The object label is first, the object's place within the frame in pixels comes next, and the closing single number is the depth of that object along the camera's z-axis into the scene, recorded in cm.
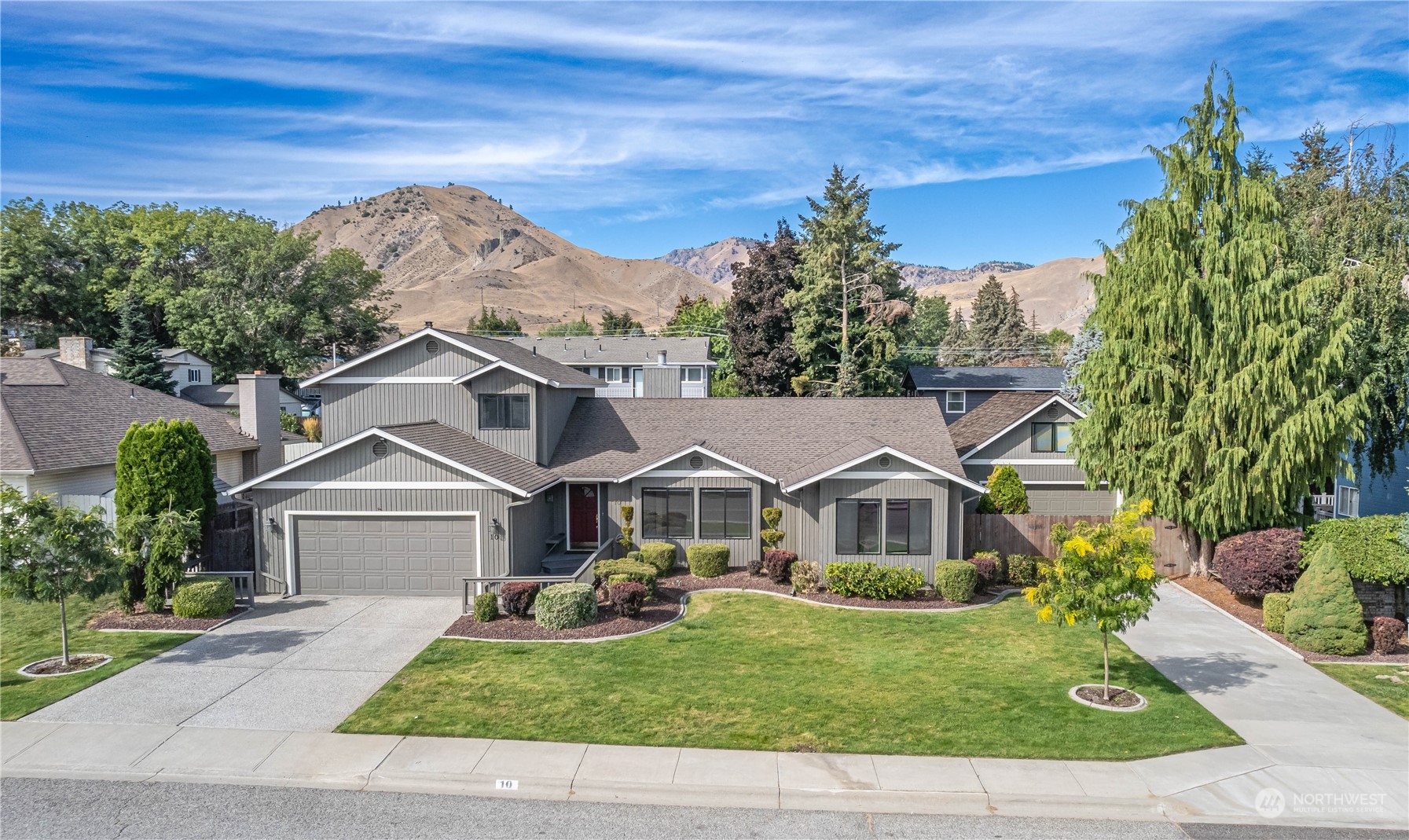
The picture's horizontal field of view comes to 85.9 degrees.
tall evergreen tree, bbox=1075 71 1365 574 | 1744
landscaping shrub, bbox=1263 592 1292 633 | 1611
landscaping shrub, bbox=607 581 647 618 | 1667
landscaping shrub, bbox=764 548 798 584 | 1991
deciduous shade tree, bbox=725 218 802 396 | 4422
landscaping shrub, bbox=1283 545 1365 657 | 1476
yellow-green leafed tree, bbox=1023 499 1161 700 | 1201
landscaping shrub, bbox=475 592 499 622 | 1647
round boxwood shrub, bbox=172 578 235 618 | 1667
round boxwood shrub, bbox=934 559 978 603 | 1859
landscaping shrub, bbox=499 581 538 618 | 1661
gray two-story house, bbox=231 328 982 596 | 1881
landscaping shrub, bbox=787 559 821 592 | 1916
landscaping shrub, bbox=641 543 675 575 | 2067
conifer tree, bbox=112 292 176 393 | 4009
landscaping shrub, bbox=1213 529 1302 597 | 1702
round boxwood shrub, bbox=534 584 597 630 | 1598
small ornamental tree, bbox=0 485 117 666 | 1339
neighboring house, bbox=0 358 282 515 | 2169
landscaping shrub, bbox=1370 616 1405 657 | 1465
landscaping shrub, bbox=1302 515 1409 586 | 1552
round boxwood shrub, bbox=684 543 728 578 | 2048
